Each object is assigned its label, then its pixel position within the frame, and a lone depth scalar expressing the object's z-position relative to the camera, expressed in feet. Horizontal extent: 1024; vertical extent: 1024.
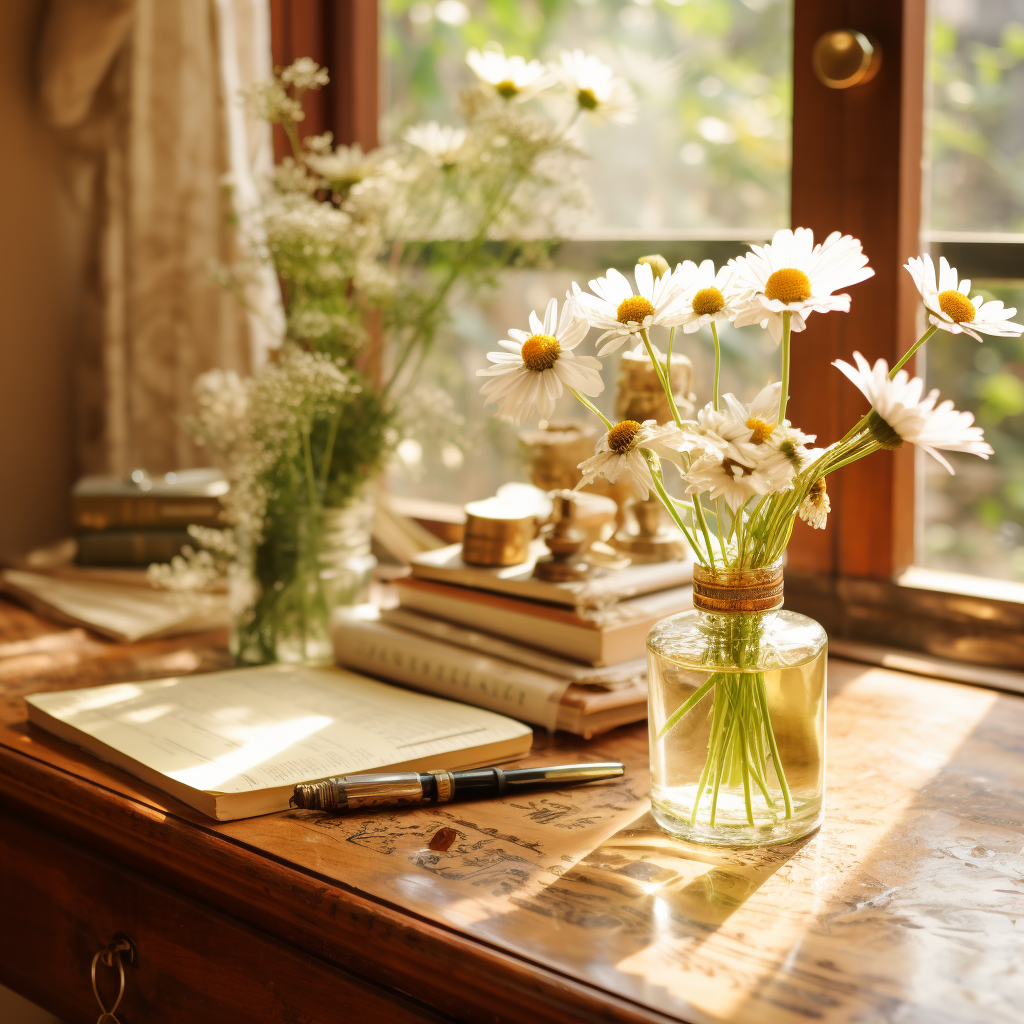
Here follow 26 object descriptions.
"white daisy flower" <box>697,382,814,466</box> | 2.26
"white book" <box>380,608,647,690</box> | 3.37
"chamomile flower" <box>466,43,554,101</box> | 4.05
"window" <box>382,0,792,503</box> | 4.96
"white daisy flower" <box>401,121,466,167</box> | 4.24
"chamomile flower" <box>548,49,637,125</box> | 3.94
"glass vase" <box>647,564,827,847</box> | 2.57
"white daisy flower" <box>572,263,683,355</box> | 2.48
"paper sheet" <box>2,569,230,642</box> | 4.42
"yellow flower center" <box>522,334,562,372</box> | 2.52
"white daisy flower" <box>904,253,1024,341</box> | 2.39
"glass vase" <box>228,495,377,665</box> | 3.95
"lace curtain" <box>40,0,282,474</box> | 5.27
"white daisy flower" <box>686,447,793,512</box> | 2.23
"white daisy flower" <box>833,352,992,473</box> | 2.19
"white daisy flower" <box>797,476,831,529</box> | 2.45
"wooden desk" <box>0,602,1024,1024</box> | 2.10
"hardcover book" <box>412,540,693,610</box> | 3.47
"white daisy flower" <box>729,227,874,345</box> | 2.36
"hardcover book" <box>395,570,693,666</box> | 3.41
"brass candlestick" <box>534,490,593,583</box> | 3.54
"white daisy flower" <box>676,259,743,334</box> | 2.46
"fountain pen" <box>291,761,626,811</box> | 2.78
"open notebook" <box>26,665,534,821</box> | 2.86
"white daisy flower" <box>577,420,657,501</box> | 2.41
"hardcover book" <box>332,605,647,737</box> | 3.33
